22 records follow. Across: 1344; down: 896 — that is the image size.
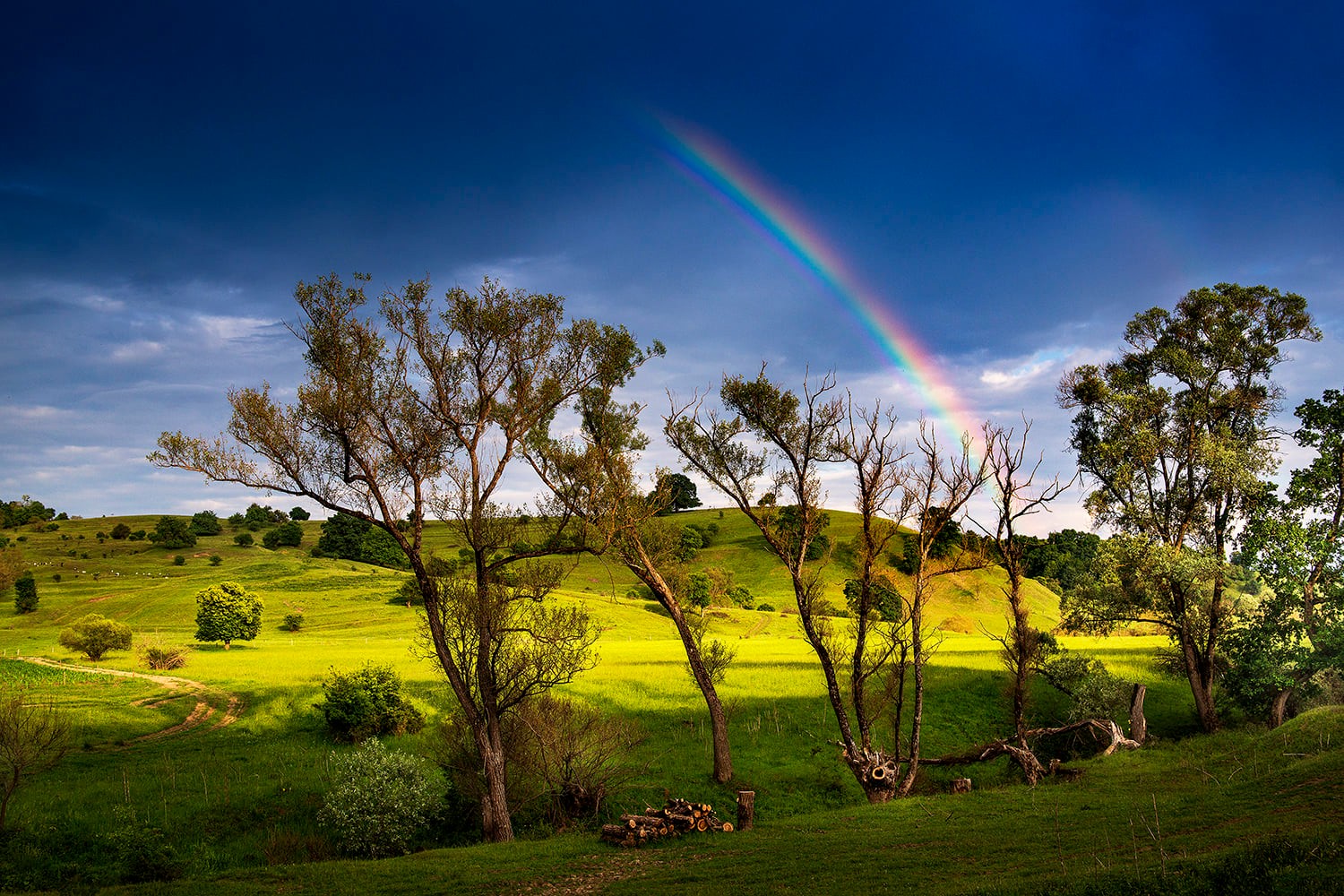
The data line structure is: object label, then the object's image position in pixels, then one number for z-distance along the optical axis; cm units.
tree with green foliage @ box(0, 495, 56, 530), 17688
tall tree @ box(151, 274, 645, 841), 2294
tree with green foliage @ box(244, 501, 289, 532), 16512
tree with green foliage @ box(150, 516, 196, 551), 13962
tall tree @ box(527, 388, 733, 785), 2723
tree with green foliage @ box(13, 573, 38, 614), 8938
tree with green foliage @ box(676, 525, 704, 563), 11416
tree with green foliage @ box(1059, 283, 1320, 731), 3575
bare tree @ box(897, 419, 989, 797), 2730
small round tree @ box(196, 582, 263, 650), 6688
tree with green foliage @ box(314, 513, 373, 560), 13525
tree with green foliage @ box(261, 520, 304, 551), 14425
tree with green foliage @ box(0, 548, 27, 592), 9175
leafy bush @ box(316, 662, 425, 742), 3547
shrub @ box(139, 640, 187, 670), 5209
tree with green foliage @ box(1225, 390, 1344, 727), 3219
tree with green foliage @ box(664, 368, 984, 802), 2728
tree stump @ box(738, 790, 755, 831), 2252
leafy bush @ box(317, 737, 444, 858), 2348
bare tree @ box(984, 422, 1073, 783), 2861
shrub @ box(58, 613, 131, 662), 5509
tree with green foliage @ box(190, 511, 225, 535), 16000
